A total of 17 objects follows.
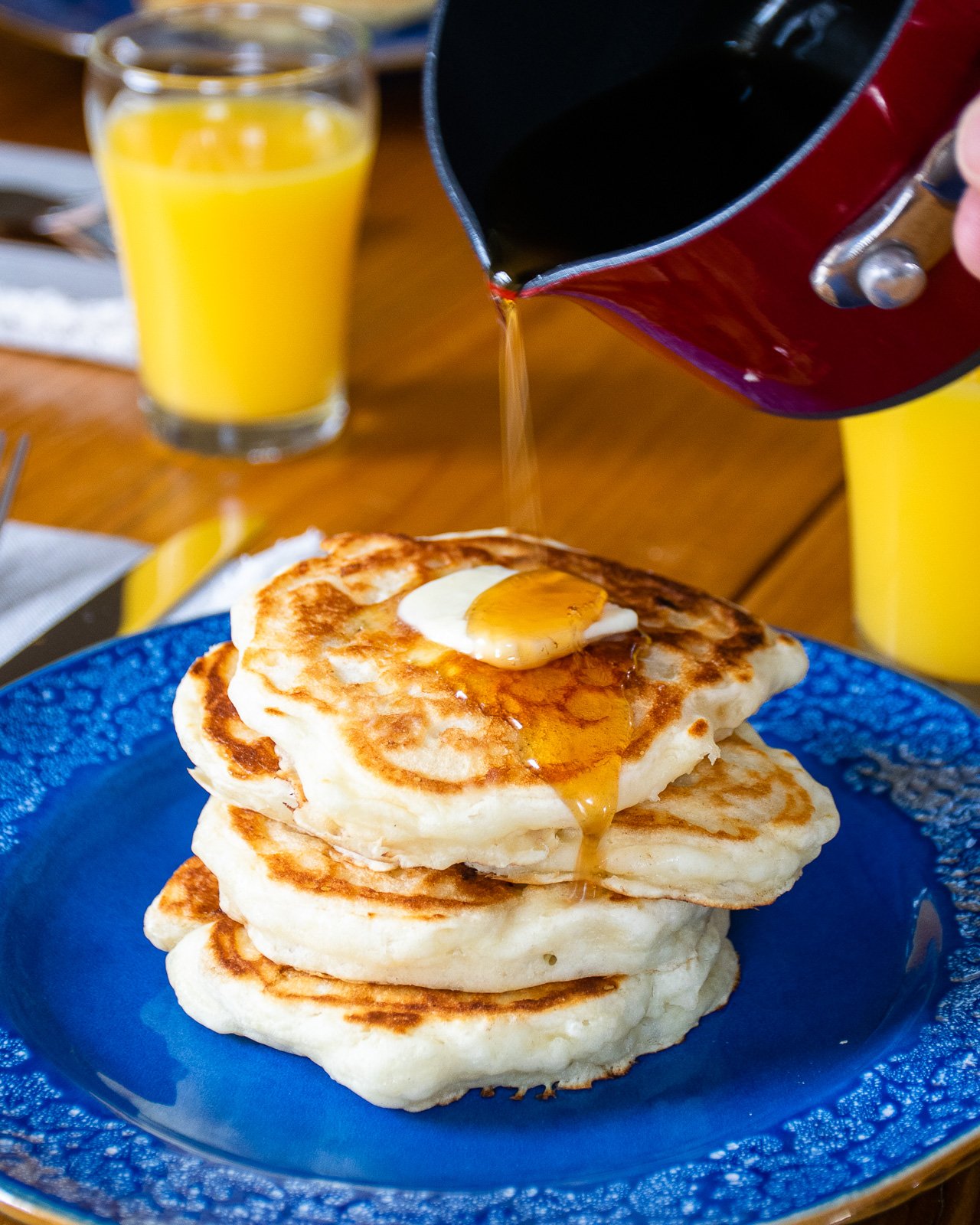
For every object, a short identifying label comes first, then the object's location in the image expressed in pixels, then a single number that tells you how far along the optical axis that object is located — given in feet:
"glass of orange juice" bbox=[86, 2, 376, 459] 3.15
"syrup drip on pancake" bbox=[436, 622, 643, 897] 2.29
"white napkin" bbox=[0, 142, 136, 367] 3.40
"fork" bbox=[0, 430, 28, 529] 2.91
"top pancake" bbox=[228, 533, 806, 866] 2.28
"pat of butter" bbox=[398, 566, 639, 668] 2.37
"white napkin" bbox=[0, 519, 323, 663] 2.84
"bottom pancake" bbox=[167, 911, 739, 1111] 2.29
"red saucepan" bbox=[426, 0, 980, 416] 2.22
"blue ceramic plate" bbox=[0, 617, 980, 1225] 2.19
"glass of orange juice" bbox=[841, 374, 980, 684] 2.73
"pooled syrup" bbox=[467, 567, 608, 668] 2.36
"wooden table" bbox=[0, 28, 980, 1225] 3.08
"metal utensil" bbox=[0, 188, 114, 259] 3.69
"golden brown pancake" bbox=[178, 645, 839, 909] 2.31
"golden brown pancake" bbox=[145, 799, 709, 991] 2.30
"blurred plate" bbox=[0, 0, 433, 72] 4.33
